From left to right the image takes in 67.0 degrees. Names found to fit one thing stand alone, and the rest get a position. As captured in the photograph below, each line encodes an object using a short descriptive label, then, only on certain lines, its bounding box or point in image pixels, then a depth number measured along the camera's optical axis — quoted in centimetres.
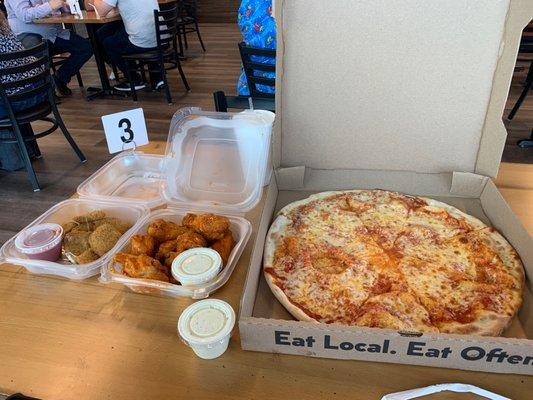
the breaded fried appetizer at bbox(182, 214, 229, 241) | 113
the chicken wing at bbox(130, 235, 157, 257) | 106
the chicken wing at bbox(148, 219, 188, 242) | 114
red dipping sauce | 109
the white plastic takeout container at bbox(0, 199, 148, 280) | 106
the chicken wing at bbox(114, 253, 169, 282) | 100
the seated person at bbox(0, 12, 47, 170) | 302
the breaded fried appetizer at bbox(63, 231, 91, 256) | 114
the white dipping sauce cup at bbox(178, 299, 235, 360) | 80
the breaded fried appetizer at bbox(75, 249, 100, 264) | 109
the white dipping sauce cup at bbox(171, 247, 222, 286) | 96
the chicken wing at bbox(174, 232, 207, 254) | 108
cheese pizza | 94
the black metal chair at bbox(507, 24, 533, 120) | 381
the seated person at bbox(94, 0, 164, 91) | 442
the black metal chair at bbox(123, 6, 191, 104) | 448
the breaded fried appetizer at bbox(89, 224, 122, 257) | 113
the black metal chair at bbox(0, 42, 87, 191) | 285
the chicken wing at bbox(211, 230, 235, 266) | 108
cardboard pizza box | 117
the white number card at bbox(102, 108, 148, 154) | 151
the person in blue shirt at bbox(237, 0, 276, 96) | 267
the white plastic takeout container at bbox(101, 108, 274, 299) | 130
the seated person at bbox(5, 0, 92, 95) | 439
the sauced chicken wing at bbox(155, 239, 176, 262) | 109
